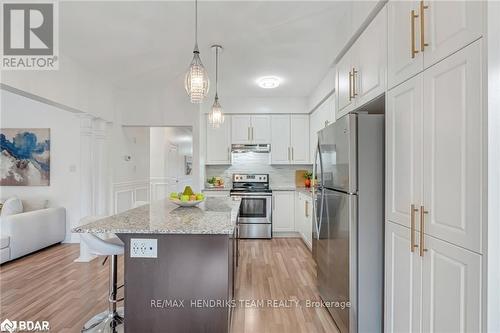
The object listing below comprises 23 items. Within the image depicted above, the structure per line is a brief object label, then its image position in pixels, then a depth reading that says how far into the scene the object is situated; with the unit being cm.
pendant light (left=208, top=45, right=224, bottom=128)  313
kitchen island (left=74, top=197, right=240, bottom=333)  174
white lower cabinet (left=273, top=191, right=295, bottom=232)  509
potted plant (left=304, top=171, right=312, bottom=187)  534
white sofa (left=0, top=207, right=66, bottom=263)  370
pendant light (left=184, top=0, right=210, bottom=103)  206
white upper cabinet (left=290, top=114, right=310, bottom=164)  529
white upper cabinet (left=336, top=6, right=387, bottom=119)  181
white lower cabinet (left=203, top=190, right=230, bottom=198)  499
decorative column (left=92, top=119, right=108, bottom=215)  412
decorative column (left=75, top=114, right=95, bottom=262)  396
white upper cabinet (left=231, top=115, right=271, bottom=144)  529
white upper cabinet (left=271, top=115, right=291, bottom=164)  530
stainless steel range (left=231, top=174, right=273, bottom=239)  498
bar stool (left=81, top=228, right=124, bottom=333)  201
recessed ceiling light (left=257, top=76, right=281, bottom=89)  409
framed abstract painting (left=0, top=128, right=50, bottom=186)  479
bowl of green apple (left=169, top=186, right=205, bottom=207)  246
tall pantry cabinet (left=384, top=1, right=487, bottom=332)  107
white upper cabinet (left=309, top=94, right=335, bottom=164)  387
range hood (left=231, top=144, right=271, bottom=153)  525
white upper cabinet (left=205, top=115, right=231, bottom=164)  530
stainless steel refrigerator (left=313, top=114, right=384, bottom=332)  190
